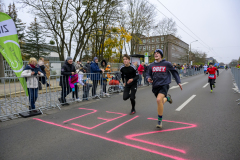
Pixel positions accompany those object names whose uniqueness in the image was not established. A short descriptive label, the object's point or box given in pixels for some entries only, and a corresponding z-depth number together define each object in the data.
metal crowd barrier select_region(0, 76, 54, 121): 5.19
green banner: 4.92
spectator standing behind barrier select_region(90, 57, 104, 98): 7.91
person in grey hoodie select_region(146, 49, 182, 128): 4.04
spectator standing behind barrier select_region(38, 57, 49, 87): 5.71
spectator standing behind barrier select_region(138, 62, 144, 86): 12.70
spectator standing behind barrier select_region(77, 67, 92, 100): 7.45
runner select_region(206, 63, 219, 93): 9.80
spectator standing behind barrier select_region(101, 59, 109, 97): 8.59
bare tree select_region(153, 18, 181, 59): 37.78
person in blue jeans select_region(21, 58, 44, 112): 5.26
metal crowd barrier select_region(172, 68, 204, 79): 24.91
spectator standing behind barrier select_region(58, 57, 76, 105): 6.54
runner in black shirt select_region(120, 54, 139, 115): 5.20
